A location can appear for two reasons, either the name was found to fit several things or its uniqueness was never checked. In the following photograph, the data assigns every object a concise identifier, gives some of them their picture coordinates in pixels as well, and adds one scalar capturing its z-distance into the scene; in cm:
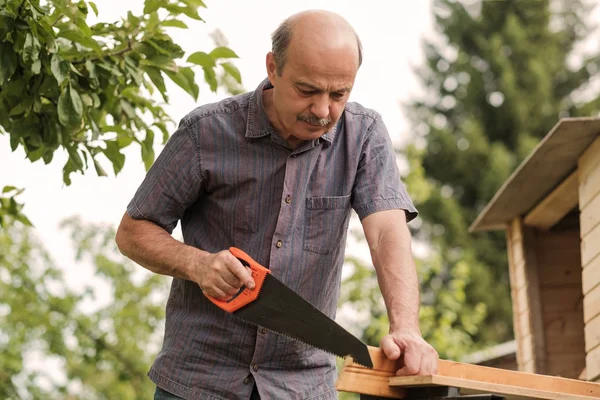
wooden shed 718
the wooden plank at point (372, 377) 279
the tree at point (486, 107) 3234
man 328
